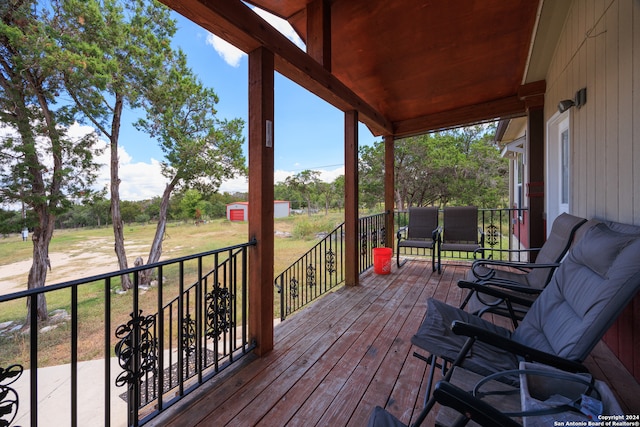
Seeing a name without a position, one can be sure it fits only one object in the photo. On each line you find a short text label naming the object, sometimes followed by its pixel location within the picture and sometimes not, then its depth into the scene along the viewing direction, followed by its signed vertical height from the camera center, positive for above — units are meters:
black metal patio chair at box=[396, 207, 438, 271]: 4.41 -0.31
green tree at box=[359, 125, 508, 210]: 10.91 +1.63
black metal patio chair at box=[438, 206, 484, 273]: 4.27 -0.30
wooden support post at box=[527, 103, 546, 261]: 3.37 +0.47
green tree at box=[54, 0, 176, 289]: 7.04 +4.91
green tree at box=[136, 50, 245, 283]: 9.30 +3.06
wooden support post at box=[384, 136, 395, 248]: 4.80 +0.50
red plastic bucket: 4.06 -0.79
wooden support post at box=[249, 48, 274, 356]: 1.91 +0.14
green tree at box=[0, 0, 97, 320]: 5.95 +2.32
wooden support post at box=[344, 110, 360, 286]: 3.47 +0.16
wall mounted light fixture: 2.07 +0.93
